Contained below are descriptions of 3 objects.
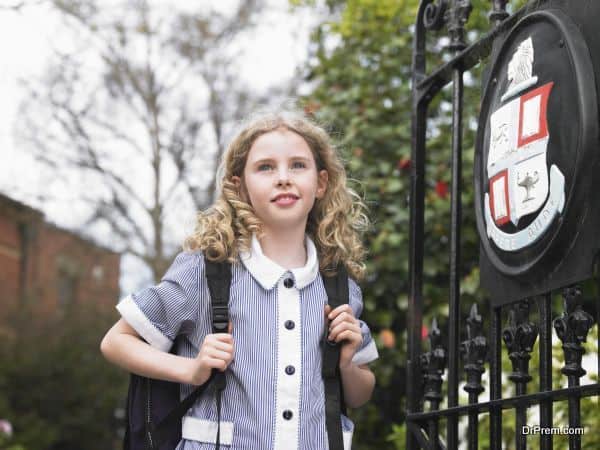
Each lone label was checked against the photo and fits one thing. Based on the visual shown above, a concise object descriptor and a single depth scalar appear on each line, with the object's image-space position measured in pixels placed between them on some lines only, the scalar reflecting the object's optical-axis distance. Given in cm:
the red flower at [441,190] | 494
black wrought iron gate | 186
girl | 227
